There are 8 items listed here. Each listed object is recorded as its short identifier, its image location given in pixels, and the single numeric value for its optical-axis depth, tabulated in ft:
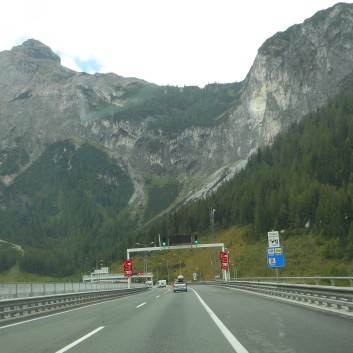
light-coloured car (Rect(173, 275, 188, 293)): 159.33
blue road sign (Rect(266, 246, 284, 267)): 111.55
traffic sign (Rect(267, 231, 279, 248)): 111.14
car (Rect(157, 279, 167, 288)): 321.52
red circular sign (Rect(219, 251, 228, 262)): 216.33
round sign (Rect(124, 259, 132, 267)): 206.39
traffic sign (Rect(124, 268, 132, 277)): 204.76
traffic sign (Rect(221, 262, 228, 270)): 216.54
